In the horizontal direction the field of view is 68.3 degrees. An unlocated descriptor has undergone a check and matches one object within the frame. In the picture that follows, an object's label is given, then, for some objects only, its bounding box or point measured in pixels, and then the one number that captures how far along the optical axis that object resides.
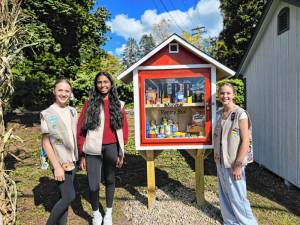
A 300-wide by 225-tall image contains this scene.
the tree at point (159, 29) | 32.64
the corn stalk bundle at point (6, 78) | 2.44
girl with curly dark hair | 2.77
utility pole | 30.22
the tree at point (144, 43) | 60.33
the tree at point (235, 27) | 15.66
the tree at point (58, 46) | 8.09
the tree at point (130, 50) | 64.60
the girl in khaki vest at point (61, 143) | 2.44
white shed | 4.05
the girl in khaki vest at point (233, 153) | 2.63
